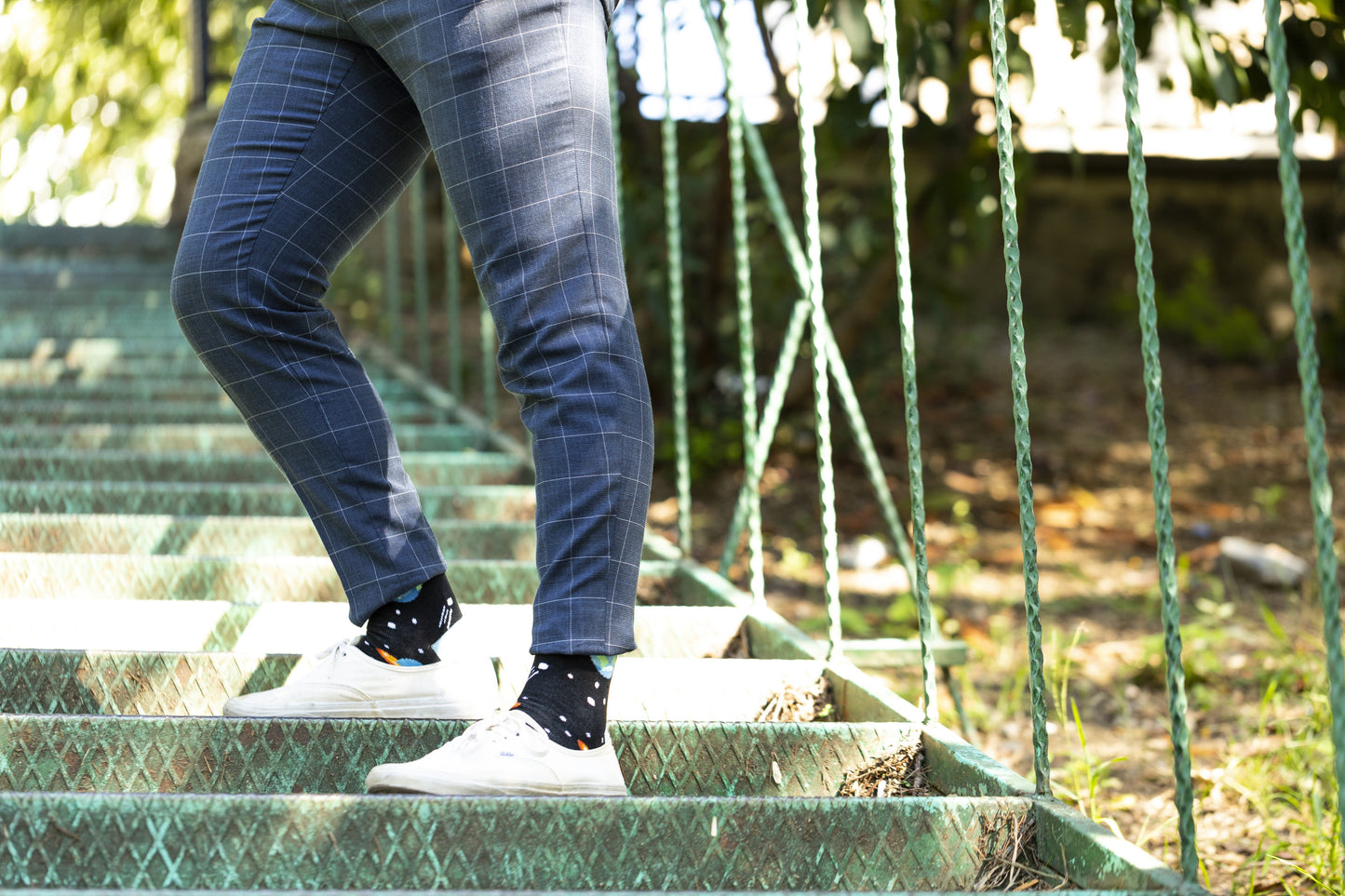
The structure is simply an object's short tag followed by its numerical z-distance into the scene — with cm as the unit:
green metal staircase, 364
